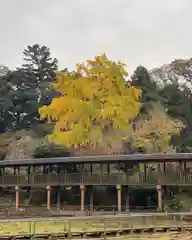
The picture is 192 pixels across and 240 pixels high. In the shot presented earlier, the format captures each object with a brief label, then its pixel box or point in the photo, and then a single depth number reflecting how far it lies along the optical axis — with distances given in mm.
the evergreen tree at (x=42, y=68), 68500
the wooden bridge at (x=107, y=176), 34312
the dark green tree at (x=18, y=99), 66250
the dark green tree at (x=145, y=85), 56469
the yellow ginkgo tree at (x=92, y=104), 48438
